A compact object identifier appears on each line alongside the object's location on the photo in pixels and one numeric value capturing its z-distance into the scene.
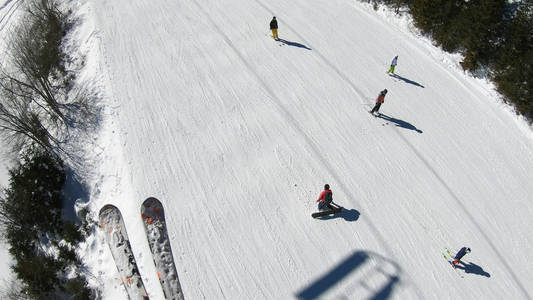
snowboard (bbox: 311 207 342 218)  11.55
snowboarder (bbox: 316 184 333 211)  10.98
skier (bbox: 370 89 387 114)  14.28
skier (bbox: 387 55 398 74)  16.69
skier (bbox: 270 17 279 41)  18.31
